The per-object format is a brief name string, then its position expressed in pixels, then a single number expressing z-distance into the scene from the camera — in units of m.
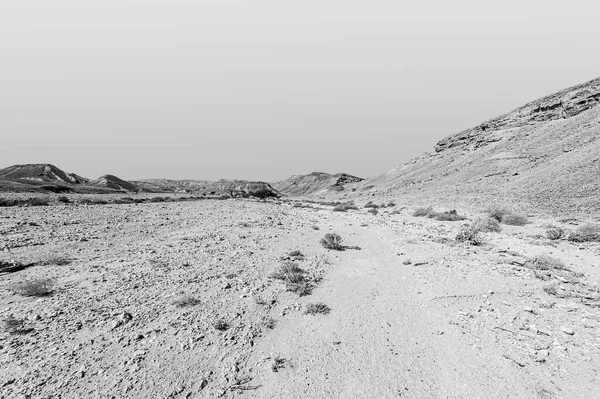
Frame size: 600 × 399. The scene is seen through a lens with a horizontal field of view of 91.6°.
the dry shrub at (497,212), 19.87
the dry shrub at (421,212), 26.00
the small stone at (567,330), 6.45
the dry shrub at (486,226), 16.67
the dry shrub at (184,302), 7.88
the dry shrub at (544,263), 9.92
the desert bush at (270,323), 7.21
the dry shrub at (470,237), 13.97
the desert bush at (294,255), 12.75
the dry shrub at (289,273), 9.96
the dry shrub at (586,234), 13.27
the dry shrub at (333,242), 14.70
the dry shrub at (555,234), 14.12
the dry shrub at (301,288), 9.16
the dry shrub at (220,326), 6.96
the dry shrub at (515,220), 18.30
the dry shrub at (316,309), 7.99
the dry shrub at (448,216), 22.27
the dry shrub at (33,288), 8.01
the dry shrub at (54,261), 10.54
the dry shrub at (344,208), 36.06
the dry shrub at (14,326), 6.29
